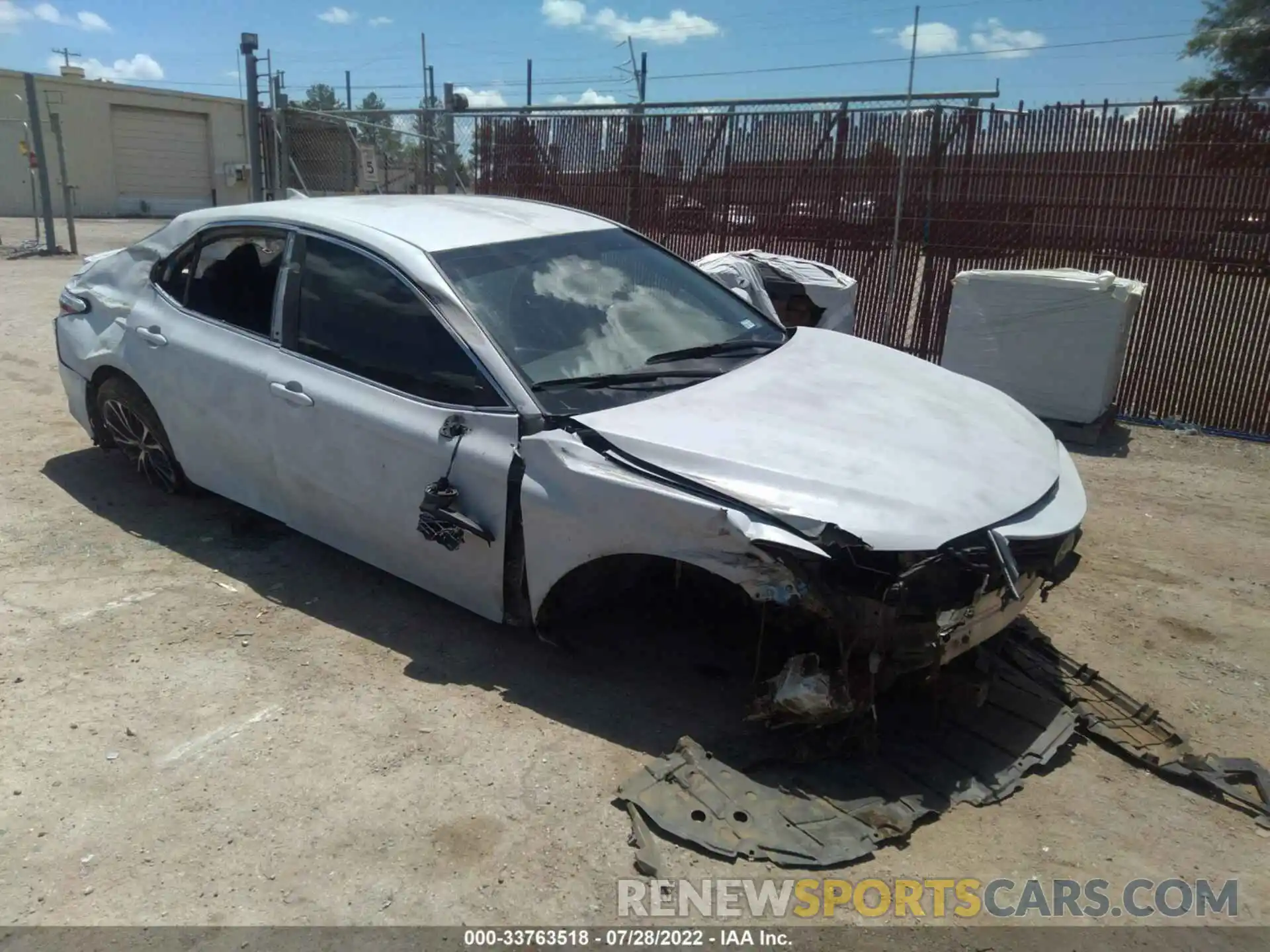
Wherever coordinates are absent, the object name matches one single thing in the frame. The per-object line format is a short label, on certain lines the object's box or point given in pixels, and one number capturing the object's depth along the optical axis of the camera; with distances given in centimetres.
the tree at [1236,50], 2900
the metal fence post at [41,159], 1440
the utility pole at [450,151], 1096
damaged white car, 289
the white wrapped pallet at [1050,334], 721
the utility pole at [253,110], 1140
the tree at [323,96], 4681
